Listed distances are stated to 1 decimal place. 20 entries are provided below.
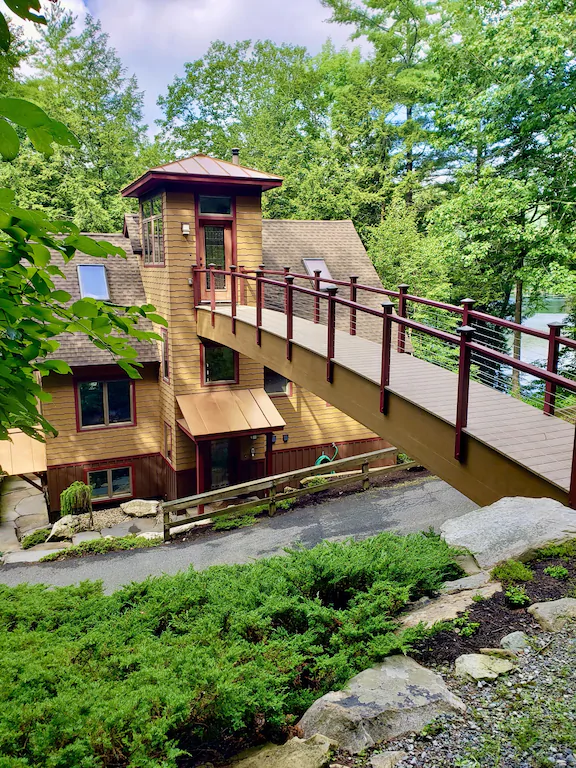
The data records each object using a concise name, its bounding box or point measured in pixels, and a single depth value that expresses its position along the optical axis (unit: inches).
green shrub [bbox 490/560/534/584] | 190.1
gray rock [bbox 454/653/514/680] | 145.4
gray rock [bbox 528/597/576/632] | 161.9
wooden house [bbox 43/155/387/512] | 583.5
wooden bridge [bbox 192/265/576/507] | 216.8
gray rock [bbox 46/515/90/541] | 528.1
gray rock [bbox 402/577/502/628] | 182.1
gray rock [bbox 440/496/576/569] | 194.9
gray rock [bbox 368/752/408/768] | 121.0
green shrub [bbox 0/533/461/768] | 129.2
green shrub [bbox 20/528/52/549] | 520.1
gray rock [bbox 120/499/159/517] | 594.2
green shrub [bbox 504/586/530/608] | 177.0
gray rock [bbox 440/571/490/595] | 203.8
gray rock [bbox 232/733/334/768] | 122.2
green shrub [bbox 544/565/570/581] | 187.5
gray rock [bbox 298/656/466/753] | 132.8
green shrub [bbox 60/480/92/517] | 568.3
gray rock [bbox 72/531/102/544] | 508.2
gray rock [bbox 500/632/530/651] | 154.8
